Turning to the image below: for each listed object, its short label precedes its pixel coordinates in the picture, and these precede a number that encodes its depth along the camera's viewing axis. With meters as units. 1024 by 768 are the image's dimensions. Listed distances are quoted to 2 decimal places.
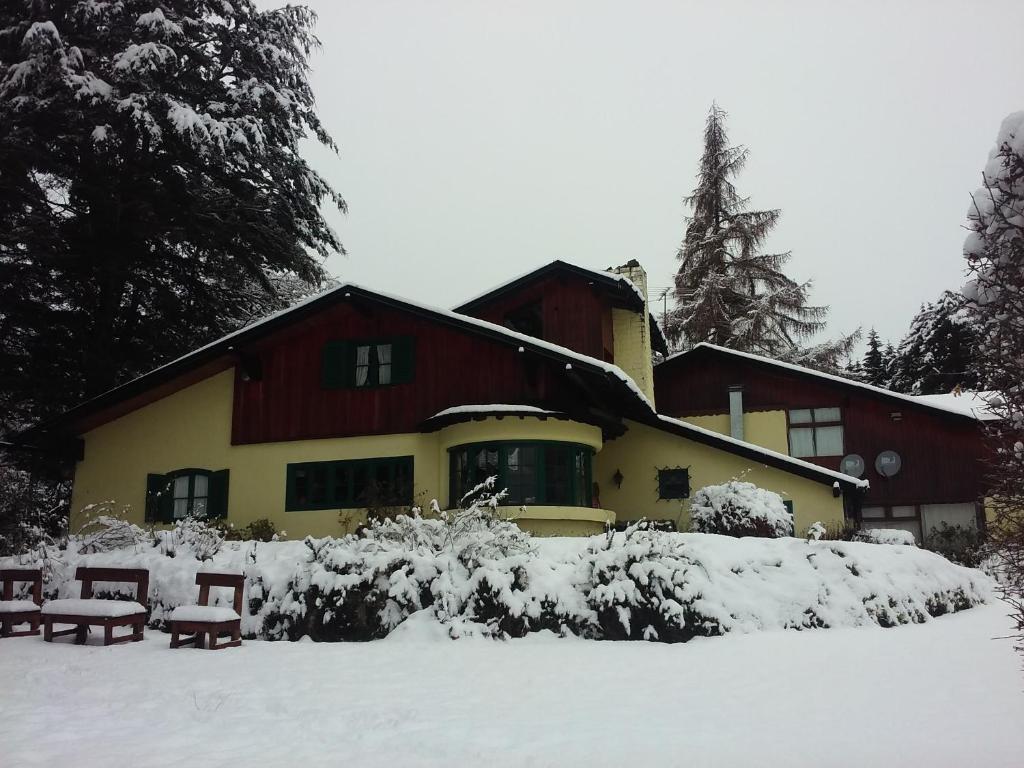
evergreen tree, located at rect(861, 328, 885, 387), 46.22
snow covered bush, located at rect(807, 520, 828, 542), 12.02
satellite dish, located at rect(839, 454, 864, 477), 23.39
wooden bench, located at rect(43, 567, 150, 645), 10.39
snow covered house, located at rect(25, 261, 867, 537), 16.89
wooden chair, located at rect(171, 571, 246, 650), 10.12
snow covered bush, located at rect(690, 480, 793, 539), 16.88
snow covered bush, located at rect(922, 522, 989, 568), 18.89
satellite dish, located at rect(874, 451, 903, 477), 23.05
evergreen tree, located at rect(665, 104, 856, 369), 38.38
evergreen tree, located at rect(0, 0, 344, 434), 20.70
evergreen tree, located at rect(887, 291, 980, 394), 34.16
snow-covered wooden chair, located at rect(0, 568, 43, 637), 11.23
